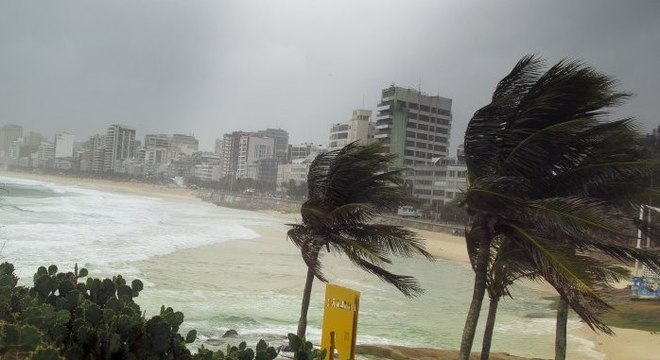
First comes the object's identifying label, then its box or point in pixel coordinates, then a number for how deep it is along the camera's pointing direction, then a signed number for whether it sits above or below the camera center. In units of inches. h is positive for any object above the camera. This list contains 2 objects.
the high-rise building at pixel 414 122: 4077.3 +541.1
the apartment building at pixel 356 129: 4387.3 +496.5
